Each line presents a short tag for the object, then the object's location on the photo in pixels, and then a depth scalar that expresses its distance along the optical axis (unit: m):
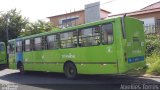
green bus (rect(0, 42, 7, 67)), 14.47
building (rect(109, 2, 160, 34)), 14.99
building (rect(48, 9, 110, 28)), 21.38
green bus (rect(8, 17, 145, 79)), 6.50
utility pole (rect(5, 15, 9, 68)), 20.72
